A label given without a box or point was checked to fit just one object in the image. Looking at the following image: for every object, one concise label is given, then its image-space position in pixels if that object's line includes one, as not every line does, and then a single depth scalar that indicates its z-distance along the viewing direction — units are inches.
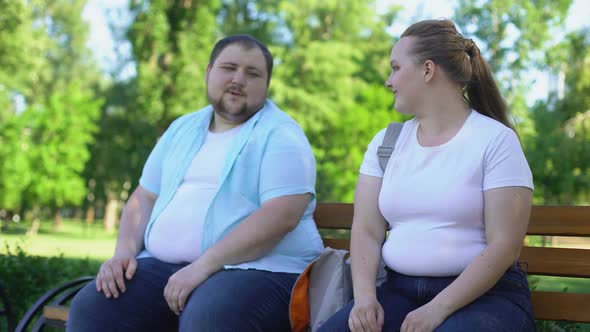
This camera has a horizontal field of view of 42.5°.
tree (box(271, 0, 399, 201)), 1288.1
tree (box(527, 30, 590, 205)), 836.0
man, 120.8
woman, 100.2
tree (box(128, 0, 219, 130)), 1168.8
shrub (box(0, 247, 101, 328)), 215.8
